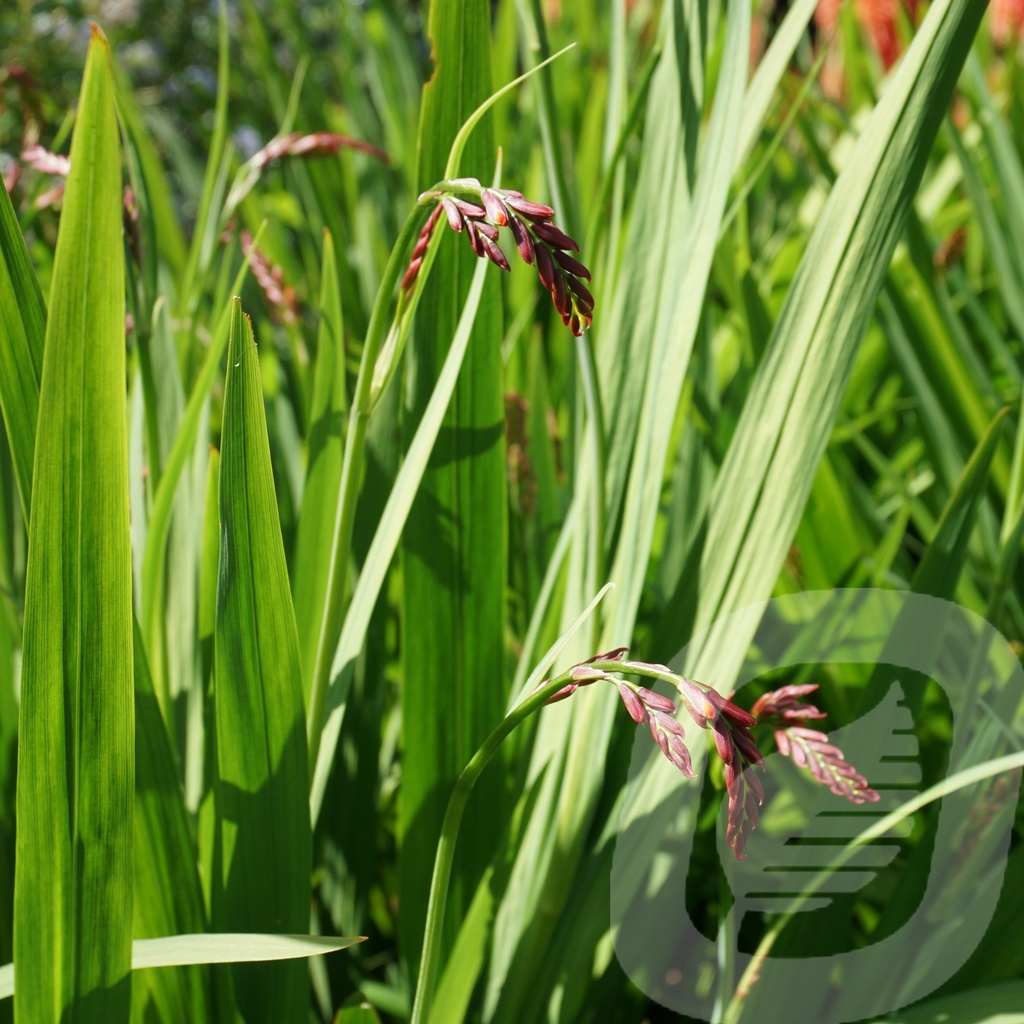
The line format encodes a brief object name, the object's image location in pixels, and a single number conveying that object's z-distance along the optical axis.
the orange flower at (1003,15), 1.78
